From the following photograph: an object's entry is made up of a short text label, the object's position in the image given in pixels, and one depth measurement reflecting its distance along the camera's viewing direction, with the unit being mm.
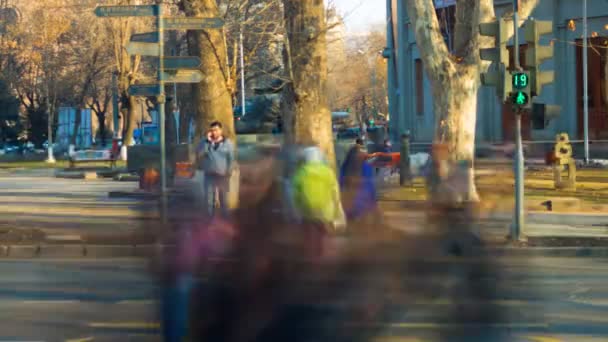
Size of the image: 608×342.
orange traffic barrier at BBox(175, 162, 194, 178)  20931
